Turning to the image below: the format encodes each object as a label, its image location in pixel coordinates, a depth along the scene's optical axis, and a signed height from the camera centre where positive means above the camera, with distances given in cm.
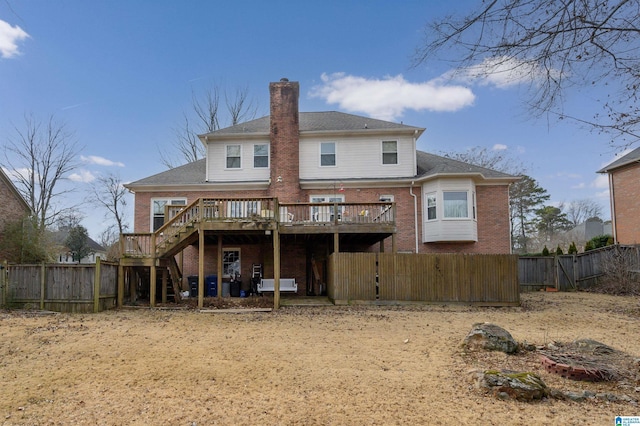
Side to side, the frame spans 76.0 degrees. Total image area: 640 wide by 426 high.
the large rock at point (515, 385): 461 -159
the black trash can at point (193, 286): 1625 -131
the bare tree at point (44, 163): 2681 +629
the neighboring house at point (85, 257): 3609 +36
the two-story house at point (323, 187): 1684 +277
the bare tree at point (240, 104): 3158 +1141
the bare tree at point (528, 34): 383 +208
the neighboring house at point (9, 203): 1825 +244
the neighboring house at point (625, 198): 2009 +249
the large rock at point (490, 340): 662 -150
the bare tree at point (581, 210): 4839 +449
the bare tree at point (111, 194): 3425 +516
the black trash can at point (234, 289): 1647 -147
